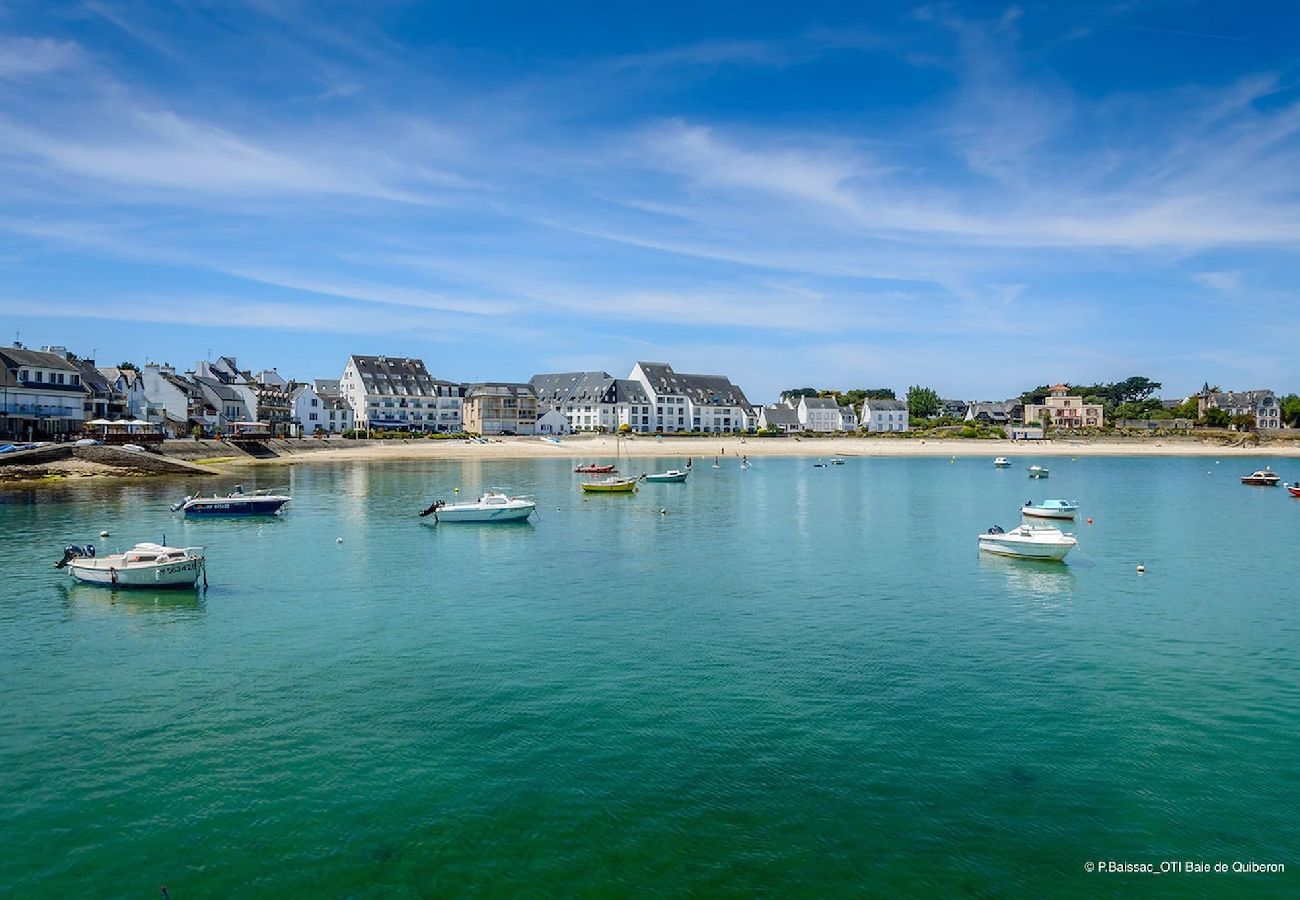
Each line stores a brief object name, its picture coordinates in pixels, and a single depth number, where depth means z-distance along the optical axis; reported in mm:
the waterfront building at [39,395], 95250
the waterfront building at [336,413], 157625
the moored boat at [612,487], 75688
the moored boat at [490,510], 56250
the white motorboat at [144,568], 34812
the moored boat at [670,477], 91125
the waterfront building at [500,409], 167125
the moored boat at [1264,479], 95169
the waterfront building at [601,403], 175375
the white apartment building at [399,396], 161750
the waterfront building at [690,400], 181875
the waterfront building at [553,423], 175625
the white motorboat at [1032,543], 42344
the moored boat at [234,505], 58938
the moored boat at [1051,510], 58656
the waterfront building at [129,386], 116125
